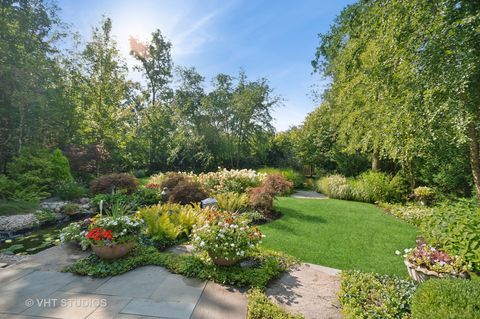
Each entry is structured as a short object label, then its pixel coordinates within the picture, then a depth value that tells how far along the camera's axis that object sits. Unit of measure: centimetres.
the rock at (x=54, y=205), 749
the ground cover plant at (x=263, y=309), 257
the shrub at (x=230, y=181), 888
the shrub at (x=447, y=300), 199
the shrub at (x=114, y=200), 785
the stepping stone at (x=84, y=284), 309
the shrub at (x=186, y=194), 722
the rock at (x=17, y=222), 583
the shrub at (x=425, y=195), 852
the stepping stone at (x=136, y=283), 302
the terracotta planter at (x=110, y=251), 382
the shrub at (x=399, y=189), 938
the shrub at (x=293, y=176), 1284
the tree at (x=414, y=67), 347
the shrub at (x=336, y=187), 1010
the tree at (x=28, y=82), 974
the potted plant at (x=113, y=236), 382
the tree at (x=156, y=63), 2122
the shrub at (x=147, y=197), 847
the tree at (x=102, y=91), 1408
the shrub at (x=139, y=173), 1756
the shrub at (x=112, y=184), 890
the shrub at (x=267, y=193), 674
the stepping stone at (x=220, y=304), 262
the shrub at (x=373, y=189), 934
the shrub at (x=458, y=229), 325
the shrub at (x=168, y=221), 479
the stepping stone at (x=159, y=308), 257
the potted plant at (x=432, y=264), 312
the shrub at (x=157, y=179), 1054
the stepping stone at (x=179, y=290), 289
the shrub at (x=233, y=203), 675
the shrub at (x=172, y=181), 875
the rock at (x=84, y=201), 850
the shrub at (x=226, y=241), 346
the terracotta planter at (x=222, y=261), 351
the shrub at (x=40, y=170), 872
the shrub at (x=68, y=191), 876
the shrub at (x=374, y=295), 261
